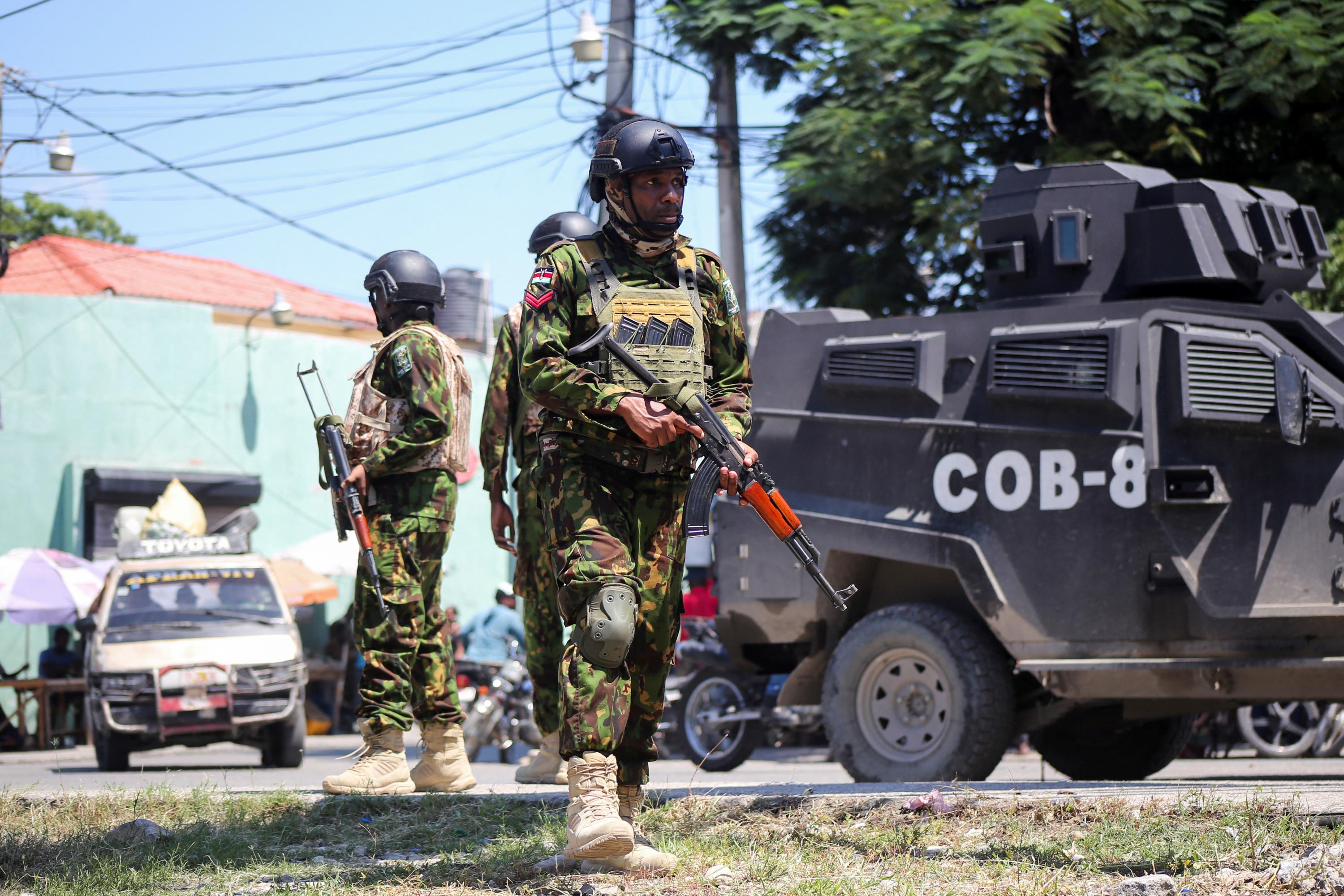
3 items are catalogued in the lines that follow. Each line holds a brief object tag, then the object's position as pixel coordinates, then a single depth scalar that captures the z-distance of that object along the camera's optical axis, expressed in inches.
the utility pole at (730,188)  655.8
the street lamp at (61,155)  786.2
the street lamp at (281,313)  962.7
